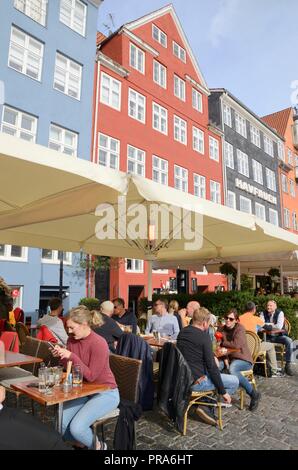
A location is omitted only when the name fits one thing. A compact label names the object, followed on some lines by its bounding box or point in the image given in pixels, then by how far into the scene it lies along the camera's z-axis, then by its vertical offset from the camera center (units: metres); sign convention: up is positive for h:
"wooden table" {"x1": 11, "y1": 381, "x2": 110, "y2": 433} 2.91 -0.93
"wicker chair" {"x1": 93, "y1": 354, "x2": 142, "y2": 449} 3.63 -0.94
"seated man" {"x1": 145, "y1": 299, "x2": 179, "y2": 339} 7.12 -0.74
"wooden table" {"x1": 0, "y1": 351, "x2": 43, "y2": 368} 4.06 -0.91
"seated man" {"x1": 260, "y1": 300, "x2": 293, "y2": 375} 7.42 -0.79
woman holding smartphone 3.15 -0.85
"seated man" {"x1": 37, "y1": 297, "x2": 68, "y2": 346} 5.48 -0.63
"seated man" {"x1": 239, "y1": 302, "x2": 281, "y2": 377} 6.80 -0.73
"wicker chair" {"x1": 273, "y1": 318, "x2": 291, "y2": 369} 7.70 -1.41
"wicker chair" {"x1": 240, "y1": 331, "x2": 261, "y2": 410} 6.03 -0.95
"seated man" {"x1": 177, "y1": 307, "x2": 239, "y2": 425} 4.22 -0.85
